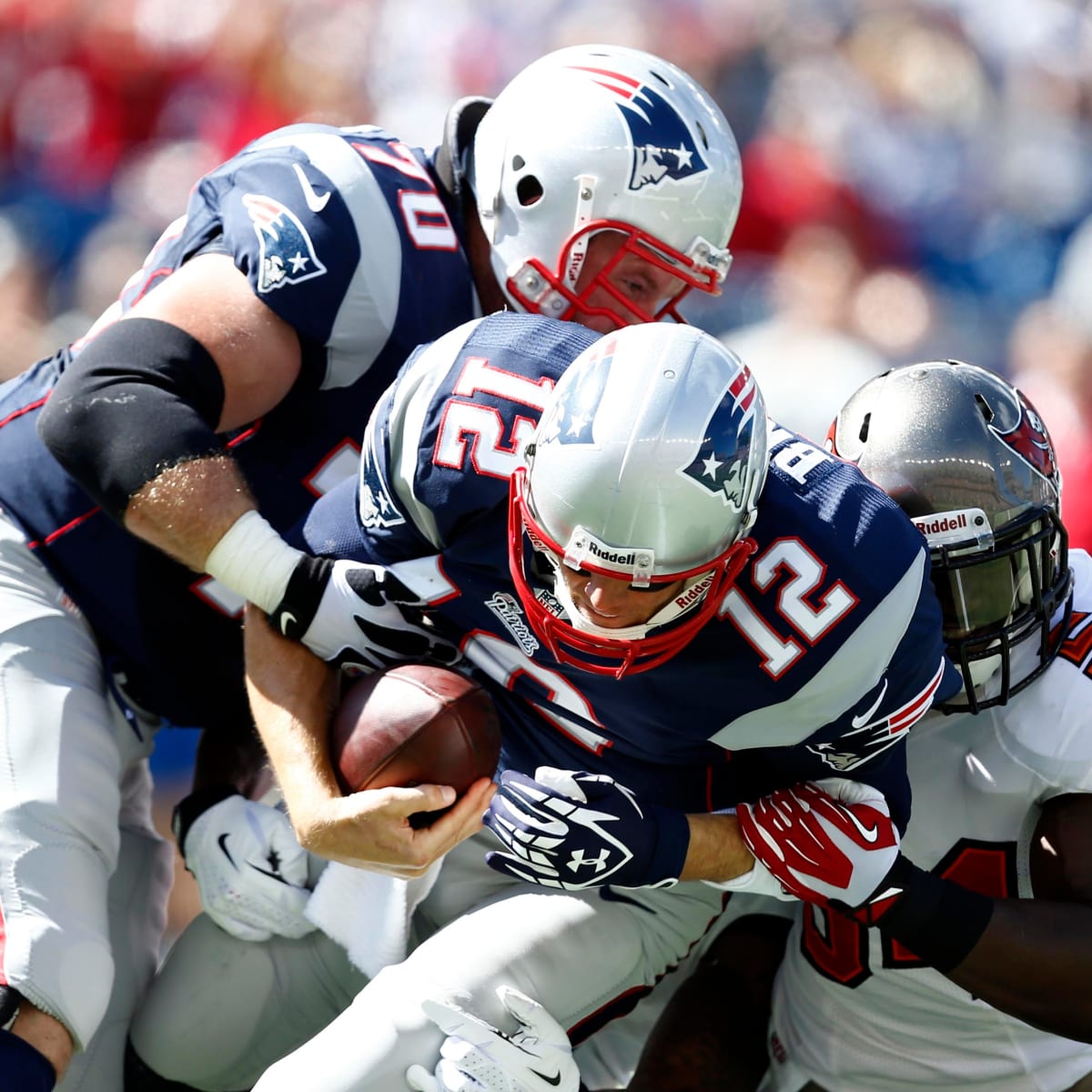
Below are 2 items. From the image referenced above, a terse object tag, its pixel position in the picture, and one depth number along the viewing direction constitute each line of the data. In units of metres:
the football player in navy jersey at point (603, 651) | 15.40
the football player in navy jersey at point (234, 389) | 15.67
